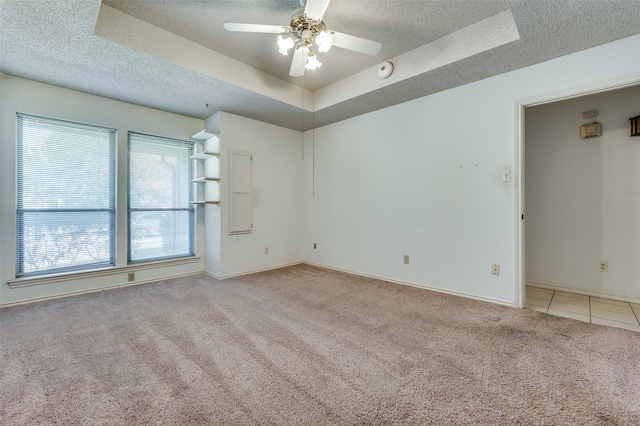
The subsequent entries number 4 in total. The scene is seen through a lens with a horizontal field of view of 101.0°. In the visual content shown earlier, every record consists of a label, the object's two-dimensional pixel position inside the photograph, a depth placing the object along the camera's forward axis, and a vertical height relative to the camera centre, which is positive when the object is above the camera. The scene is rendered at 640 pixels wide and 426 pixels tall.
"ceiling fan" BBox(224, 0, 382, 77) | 2.01 +1.43
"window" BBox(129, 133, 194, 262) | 3.65 +0.23
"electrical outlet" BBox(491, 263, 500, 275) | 2.83 -0.62
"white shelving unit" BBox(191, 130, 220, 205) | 3.87 +0.70
